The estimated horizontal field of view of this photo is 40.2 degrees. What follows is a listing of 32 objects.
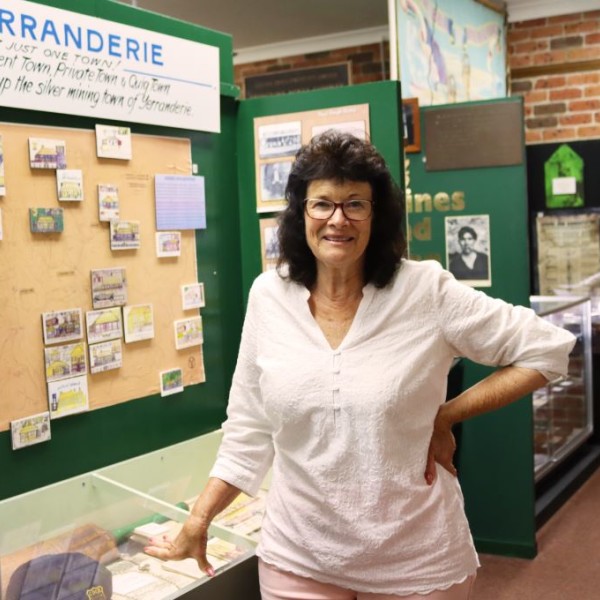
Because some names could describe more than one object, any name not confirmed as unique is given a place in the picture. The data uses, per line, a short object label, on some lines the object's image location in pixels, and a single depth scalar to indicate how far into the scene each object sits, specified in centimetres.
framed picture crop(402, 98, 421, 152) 416
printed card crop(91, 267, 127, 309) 266
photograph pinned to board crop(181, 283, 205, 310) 303
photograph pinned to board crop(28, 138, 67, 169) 246
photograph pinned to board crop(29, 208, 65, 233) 247
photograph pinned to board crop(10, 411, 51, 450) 243
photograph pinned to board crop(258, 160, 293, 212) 326
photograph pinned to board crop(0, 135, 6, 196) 237
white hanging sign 235
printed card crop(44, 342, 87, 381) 252
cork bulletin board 242
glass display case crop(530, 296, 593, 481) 491
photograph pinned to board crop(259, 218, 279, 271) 329
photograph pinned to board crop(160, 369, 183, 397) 295
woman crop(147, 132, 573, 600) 164
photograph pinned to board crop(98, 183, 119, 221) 267
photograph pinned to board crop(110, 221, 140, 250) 272
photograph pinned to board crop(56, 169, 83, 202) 254
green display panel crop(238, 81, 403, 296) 309
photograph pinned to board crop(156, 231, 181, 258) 291
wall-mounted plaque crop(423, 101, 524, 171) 402
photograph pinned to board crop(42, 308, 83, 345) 252
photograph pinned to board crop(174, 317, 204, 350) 301
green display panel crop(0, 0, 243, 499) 252
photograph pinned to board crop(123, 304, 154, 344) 278
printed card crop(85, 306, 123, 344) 265
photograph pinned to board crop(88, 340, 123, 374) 266
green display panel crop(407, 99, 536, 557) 408
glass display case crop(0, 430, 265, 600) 196
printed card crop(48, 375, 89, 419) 254
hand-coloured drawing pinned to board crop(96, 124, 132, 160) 266
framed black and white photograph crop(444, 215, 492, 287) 415
